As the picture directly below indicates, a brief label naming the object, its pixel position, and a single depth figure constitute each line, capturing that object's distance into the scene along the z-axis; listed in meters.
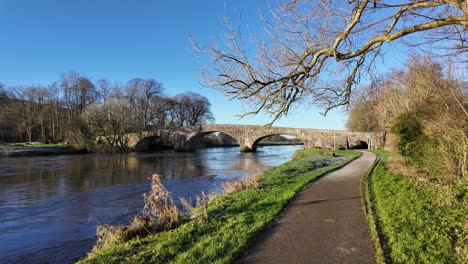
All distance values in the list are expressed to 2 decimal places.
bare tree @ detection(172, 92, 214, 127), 67.62
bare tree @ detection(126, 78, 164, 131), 53.56
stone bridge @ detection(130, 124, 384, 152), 41.22
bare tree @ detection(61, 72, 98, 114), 56.13
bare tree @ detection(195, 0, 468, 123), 4.63
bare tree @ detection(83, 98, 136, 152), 47.75
